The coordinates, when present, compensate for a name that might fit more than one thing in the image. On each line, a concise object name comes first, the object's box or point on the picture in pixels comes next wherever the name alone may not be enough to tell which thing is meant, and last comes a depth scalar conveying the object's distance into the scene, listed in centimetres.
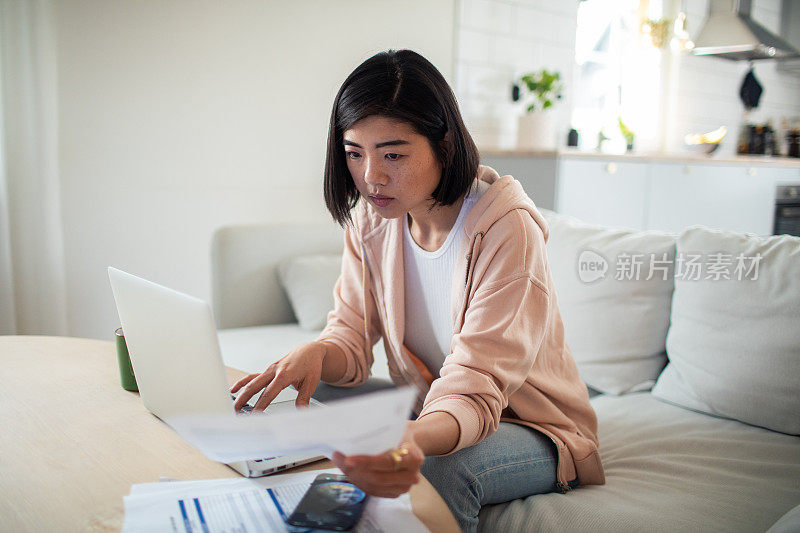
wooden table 69
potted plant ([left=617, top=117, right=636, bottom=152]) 408
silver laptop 70
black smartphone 66
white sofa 107
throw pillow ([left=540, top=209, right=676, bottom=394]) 160
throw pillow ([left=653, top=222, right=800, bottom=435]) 135
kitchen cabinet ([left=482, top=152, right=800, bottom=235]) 352
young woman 97
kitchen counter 349
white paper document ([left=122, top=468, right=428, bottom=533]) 66
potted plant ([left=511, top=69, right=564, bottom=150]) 351
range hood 384
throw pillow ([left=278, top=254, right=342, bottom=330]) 222
